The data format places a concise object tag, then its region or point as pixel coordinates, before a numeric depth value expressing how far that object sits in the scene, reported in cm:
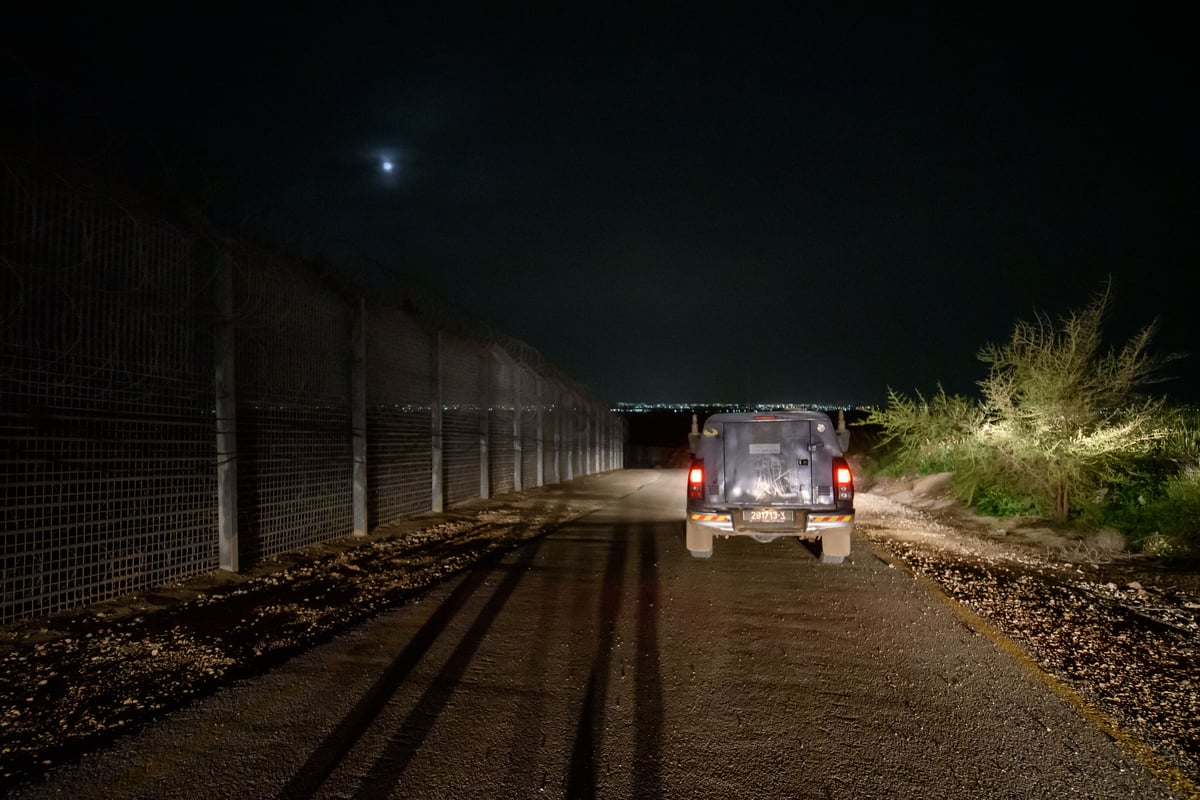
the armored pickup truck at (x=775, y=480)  773
